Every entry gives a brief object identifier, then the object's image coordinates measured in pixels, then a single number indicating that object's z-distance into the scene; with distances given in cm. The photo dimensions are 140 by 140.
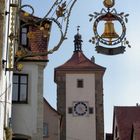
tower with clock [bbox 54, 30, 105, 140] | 5722
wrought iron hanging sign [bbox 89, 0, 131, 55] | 888
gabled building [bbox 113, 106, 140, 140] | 4379
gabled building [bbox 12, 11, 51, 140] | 2388
